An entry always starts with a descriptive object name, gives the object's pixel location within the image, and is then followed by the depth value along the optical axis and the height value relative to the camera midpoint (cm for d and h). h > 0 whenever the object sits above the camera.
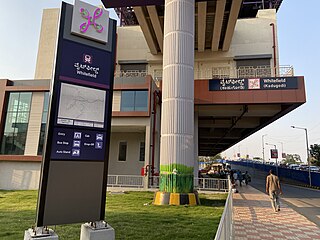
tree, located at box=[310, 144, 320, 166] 5424 +297
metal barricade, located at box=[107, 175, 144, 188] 1905 -150
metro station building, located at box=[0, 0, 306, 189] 1917 +549
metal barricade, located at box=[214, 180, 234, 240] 276 -78
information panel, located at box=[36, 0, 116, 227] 488 +76
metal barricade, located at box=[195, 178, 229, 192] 1781 -147
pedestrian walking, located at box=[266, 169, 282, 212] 1156 -110
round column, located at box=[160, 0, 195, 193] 1303 +328
